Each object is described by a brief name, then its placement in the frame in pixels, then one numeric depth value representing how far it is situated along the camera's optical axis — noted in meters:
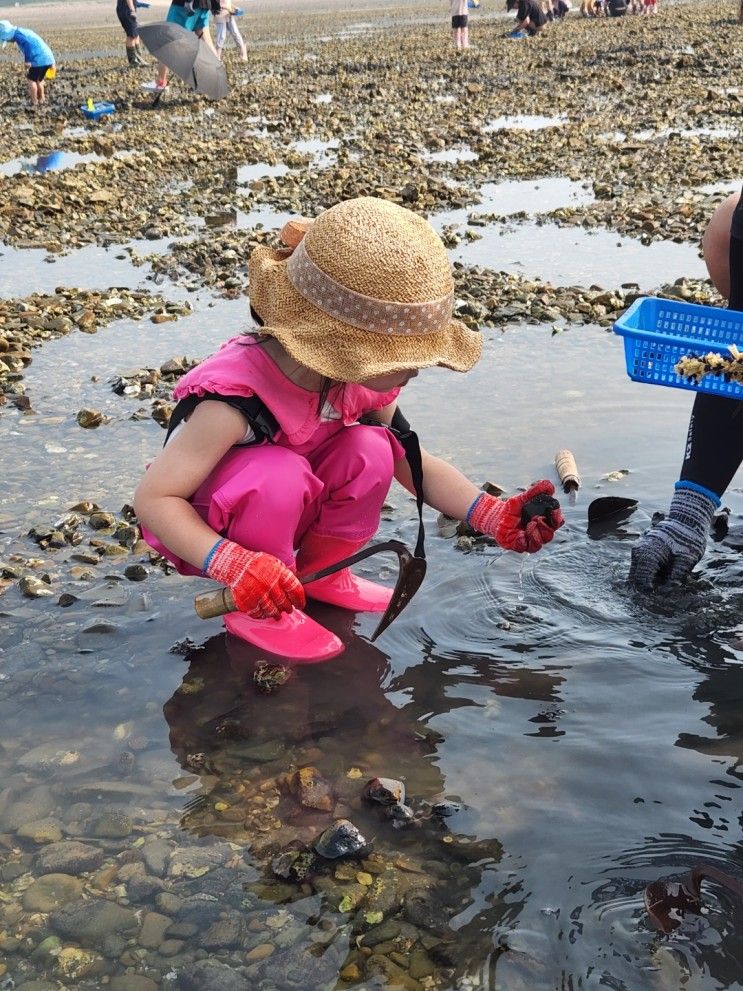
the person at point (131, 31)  18.99
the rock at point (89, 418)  4.56
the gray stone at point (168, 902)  2.17
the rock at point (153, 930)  2.09
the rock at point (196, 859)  2.27
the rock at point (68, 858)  2.29
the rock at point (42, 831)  2.38
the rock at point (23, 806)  2.43
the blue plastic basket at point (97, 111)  14.80
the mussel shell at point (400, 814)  2.39
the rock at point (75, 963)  2.02
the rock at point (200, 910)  2.14
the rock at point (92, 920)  2.11
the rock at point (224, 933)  2.08
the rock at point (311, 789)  2.47
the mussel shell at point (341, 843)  2.28
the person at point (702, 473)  3.29
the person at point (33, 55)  15.14
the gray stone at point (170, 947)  2.06
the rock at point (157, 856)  2.28
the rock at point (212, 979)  1.99
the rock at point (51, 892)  2.18
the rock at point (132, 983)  1.99
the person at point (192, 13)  13.60
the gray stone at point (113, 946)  2.06
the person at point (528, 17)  23.39
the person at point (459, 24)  20.44
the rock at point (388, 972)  1.97
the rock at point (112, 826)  2.39
